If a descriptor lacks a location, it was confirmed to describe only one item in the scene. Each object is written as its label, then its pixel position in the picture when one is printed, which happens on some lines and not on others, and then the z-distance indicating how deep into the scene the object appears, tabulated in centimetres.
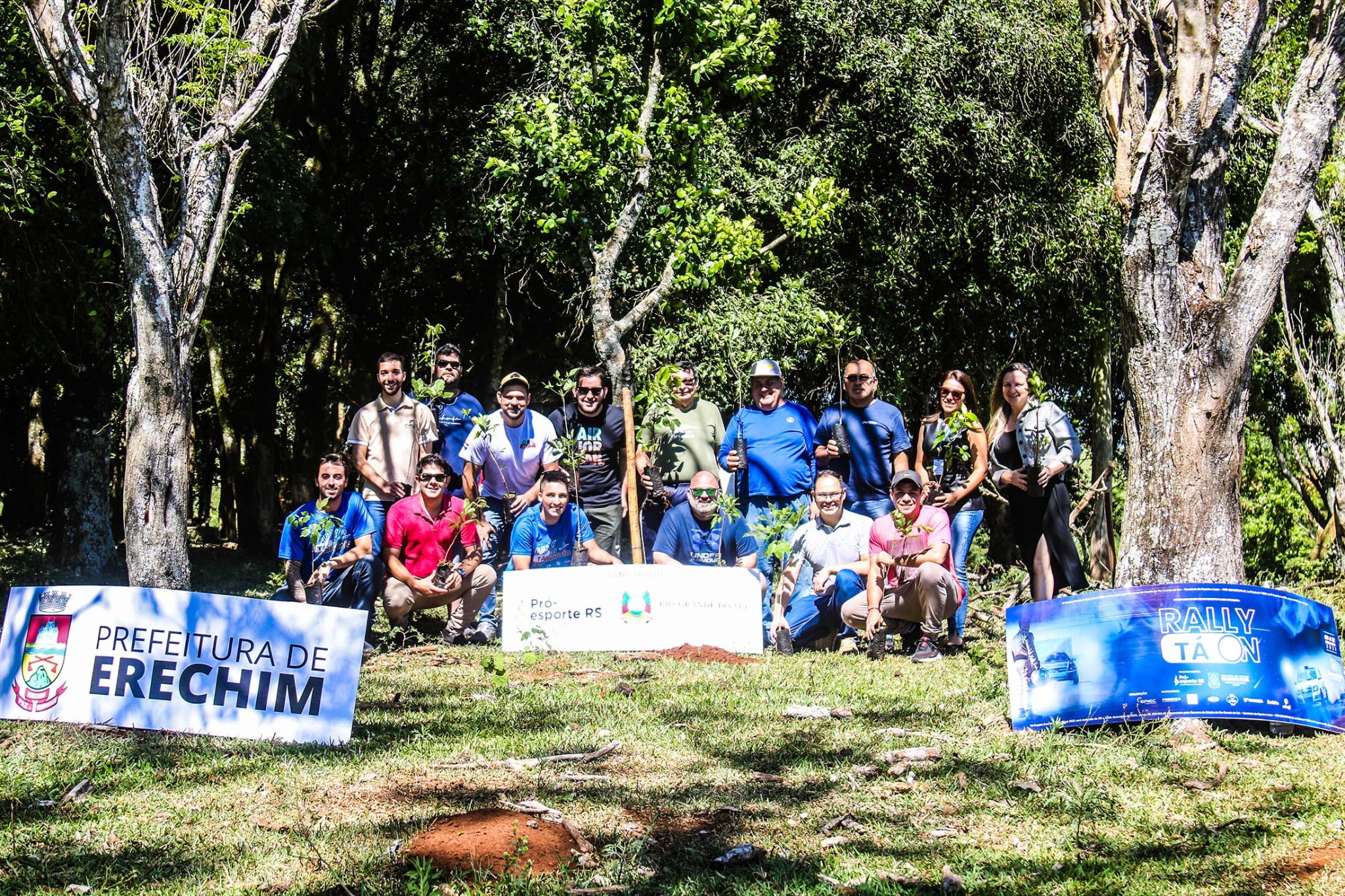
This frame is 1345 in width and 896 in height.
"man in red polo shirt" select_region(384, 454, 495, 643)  927
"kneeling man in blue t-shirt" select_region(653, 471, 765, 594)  952
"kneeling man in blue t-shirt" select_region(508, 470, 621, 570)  959
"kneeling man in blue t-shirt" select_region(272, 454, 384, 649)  911
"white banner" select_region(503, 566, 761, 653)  887
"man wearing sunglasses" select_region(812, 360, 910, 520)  950
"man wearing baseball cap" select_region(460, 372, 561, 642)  990
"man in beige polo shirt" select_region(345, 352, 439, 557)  1003
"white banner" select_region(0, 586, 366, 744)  590
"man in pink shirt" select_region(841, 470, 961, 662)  834
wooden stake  992
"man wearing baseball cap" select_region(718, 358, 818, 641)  957
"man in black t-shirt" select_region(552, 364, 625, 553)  1002
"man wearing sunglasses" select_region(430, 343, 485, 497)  1040
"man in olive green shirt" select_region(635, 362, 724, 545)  1005
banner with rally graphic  587
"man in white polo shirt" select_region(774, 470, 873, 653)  900
